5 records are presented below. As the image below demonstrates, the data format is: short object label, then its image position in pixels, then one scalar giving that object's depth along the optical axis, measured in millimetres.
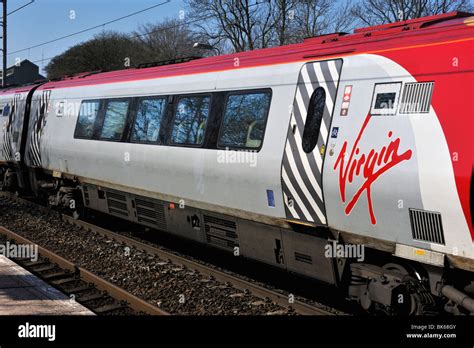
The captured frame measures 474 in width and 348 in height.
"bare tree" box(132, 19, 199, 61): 44112
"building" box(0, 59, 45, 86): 74188
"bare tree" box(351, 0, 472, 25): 30609
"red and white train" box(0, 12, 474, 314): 4949
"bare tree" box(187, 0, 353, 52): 32344
